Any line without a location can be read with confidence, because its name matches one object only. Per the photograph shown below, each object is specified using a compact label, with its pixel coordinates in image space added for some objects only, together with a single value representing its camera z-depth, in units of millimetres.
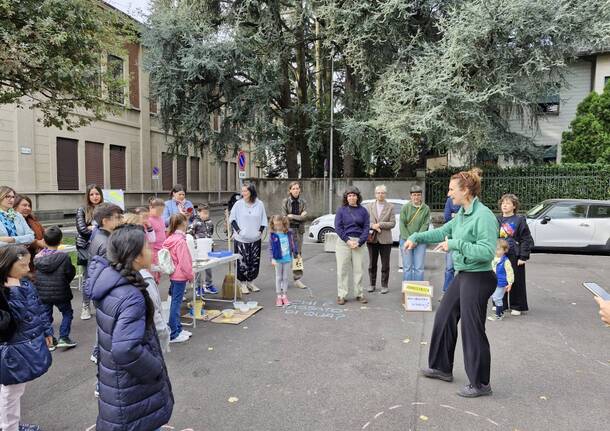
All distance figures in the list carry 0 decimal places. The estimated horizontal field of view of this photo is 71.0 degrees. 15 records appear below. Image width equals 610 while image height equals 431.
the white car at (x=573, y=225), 11125
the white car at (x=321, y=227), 13211
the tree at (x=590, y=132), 17766
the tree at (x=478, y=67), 13289
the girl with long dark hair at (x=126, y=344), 2238
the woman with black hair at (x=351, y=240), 6645
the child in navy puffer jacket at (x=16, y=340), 2867
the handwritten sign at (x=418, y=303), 6281
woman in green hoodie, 3531
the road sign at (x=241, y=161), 17219
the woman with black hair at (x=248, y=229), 7098
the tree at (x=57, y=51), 8367
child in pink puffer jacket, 4969
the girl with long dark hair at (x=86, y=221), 5828
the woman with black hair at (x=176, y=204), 6969
